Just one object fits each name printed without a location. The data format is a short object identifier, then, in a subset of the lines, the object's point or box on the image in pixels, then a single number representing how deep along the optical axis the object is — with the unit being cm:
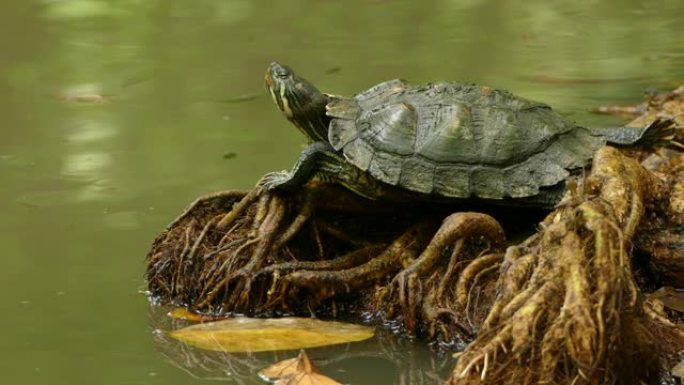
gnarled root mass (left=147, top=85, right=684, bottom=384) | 712
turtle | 976
